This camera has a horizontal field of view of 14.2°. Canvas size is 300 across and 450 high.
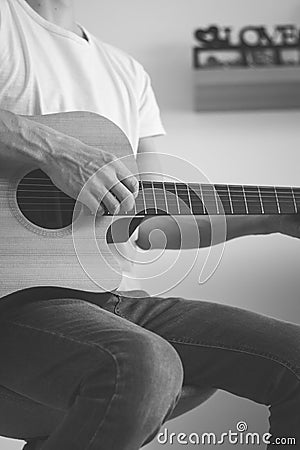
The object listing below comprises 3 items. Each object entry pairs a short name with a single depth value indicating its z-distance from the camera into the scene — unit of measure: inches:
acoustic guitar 70.5
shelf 98.7
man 64.4
